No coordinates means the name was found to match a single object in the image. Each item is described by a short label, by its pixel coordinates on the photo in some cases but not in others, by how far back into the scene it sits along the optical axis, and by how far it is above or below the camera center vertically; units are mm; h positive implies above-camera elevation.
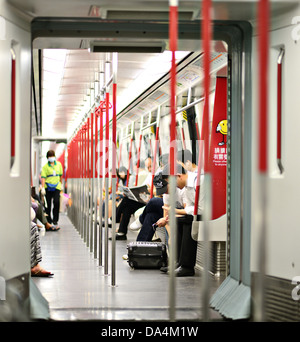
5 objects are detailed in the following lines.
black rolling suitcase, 15086 -1011
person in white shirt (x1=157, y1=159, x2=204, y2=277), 13680 -712
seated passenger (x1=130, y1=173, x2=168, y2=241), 16316 -583
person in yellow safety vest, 29641 -287
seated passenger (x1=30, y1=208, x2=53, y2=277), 13453 -937
